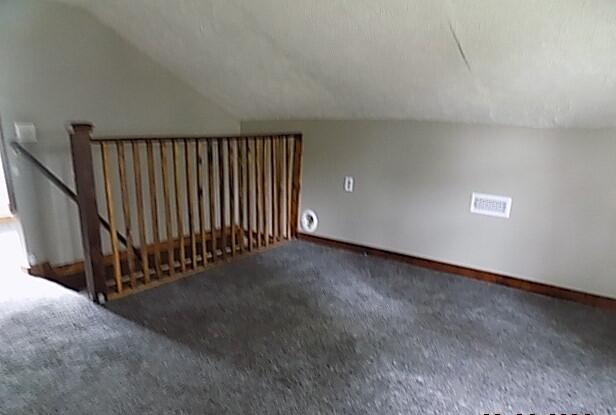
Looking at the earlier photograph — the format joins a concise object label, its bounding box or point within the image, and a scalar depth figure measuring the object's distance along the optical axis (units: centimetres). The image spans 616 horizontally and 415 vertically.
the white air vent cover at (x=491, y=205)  286
